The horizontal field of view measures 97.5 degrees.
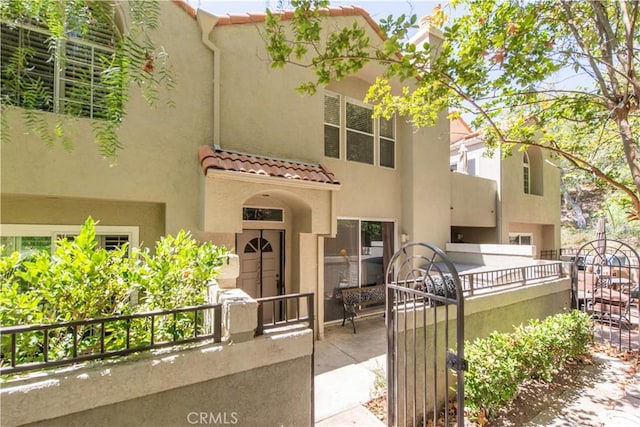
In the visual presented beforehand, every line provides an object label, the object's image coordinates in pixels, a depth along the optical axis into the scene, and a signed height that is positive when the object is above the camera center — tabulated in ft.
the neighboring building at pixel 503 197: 38.19 +4.08
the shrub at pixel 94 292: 7.90 -2.12
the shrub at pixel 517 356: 13.97 -7.58
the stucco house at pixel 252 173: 15.49 +3.43
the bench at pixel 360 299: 25.77 -7.29
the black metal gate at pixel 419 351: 10.06 -6.05
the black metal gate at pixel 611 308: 22.35 -7.76
